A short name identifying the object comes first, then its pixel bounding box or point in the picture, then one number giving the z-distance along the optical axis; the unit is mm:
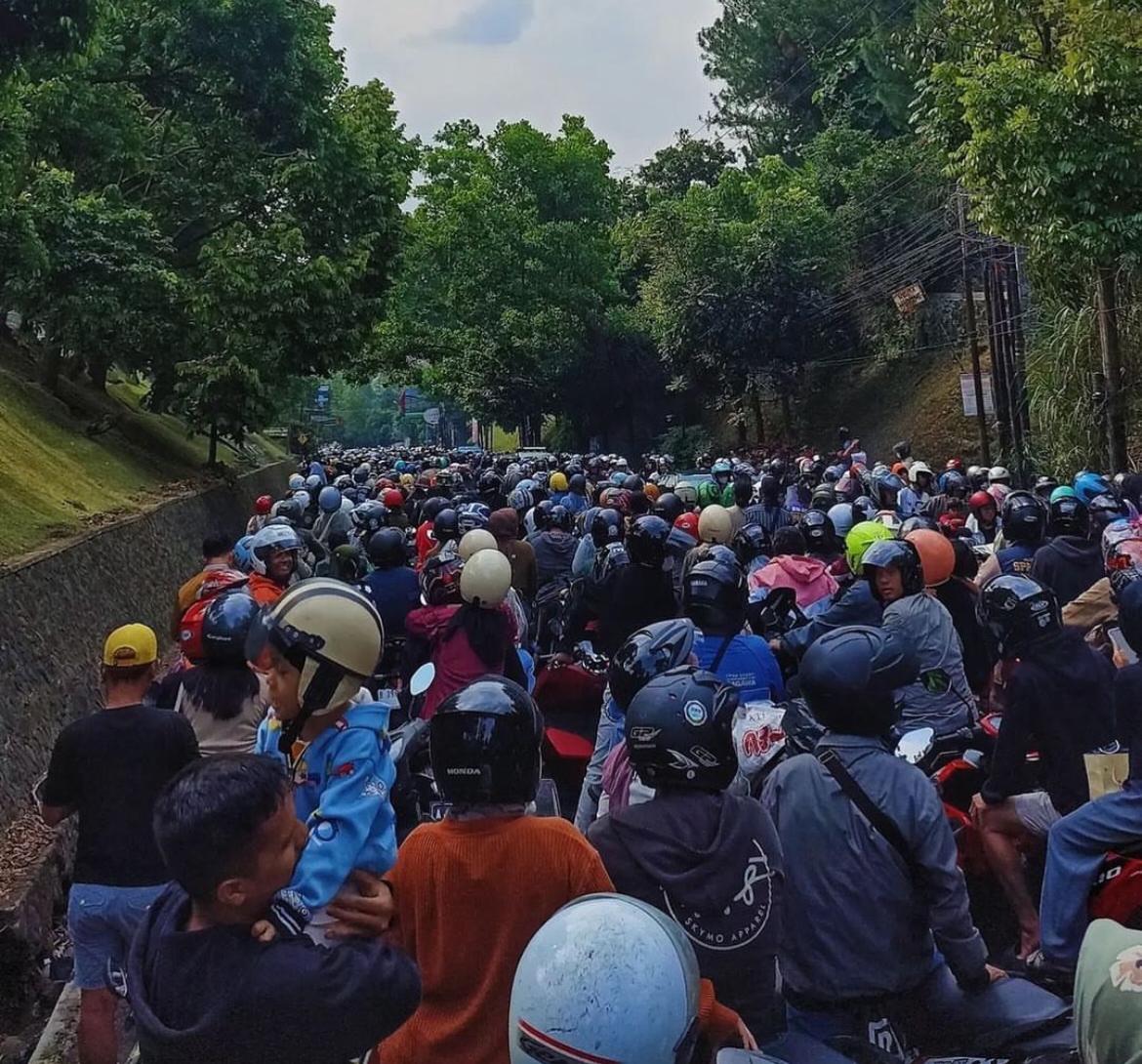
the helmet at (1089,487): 9555
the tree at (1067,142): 12789
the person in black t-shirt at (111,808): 4254
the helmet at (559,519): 10812
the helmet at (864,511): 10438
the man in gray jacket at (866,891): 3176
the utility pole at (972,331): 21547
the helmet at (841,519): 9583
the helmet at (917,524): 8391
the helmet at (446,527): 10086
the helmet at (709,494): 13945
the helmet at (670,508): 10842
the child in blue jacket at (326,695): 2990
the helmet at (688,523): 9797
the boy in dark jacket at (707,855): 2945
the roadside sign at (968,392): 21000
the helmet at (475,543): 7480
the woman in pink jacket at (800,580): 7438
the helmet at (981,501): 10539
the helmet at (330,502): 11828
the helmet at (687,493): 13530
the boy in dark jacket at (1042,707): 4512
